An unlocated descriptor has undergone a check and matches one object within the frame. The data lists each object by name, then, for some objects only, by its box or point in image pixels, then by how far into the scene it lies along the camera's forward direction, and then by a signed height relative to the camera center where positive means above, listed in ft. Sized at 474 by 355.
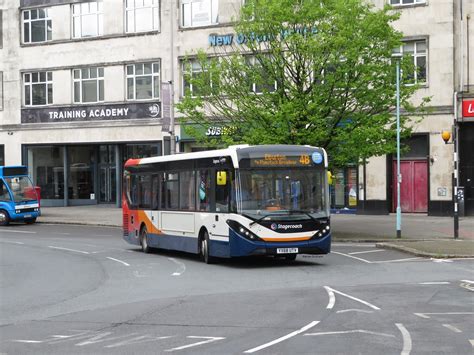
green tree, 87.66 +9.29
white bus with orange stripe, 62.18 -2.89
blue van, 127.75 -4.43
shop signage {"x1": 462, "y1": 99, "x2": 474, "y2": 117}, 116.37 +7.63
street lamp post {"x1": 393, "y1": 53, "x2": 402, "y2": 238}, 86.88 +2.54
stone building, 119.24 +13.09
